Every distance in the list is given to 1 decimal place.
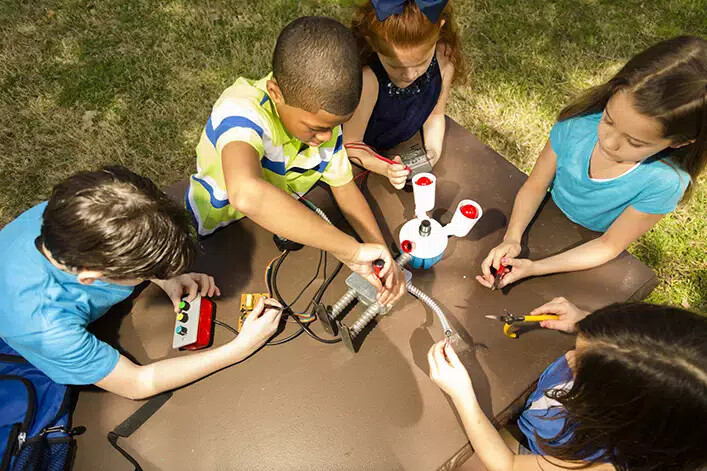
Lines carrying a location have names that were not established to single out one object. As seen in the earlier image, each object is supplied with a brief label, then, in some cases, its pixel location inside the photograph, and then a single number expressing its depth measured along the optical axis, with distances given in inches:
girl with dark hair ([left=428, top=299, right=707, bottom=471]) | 33.1
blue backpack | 43.4
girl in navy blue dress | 51.5
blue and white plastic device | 53.1
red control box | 51.1
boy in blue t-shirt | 39.8
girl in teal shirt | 44.0
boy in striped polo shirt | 42.1
